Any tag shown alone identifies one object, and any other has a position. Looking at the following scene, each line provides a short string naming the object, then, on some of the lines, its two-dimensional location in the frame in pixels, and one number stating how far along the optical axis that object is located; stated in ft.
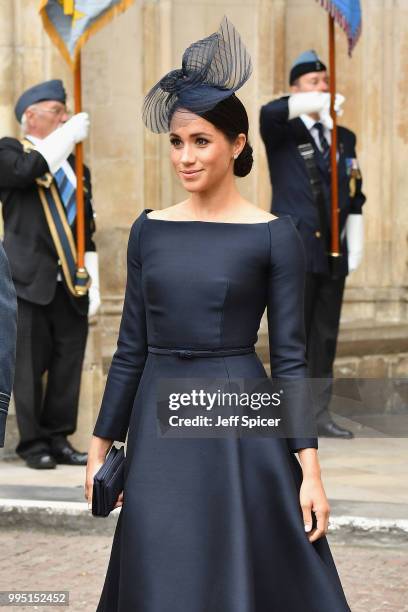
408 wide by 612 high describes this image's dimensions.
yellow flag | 50.06
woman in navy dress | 24.31
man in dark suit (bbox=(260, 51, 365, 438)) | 55.93
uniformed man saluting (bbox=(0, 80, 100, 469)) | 51.24
